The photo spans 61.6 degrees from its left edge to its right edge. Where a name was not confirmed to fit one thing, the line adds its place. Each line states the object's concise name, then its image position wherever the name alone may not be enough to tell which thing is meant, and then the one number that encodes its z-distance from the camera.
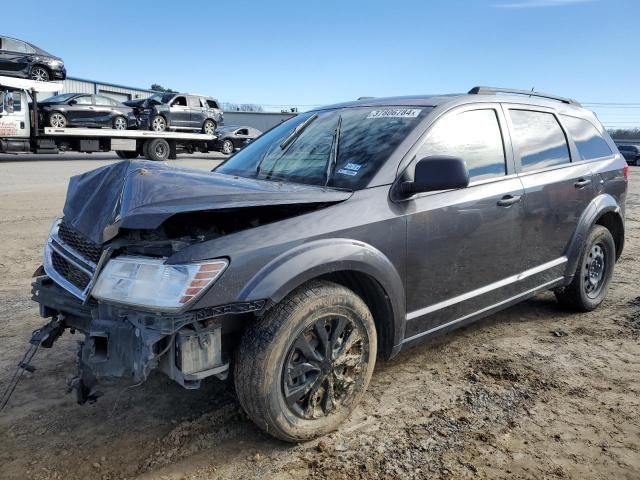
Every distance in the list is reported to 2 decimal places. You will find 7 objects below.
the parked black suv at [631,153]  36.66
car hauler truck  16.31
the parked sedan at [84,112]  17.53
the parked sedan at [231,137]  23.81
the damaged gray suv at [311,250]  2.34
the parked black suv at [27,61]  18.94
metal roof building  38.66
